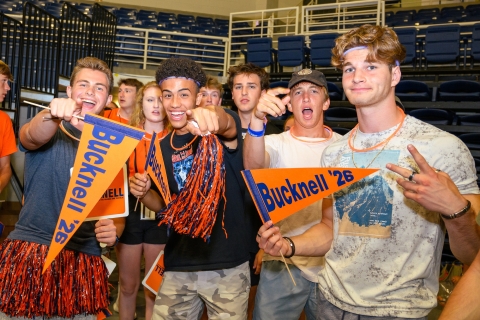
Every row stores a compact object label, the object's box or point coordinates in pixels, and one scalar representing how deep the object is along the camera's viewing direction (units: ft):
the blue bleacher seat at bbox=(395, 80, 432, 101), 21.75
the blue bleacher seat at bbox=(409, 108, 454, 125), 19.94
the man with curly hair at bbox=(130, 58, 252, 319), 7.35
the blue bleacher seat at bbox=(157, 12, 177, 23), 43.88
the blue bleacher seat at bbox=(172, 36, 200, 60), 36.29
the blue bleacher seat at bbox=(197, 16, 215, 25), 44.19
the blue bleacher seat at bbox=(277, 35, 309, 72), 28.96
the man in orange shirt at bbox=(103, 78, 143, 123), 14.78
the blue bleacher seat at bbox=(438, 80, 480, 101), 20.94
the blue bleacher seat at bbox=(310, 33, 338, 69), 28.07
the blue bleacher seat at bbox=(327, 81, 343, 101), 24.08
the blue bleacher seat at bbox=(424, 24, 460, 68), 24.97
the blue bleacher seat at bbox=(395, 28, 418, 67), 26.02
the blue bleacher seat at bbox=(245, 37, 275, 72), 29.99
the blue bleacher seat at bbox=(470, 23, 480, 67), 24.17
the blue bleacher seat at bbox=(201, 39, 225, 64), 38.47
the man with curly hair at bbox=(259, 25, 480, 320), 5.21
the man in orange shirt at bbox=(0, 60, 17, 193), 11.48
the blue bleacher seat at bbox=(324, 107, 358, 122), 22.58
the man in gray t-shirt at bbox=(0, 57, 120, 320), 6.65
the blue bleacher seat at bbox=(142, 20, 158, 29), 42.32
